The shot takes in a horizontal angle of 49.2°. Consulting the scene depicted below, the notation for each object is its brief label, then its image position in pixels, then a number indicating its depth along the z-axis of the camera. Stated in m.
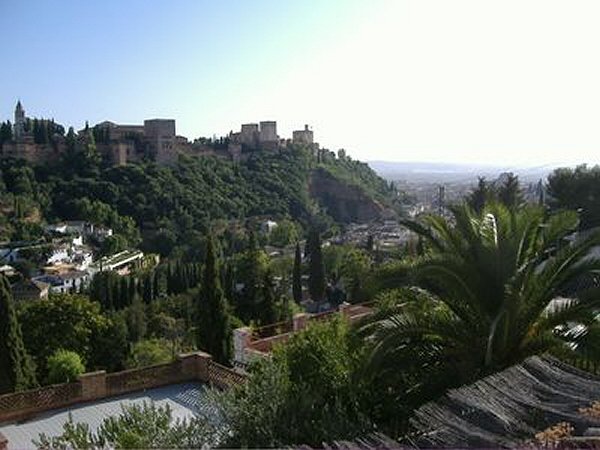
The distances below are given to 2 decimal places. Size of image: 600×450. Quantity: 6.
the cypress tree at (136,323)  31.55
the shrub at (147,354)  18.70
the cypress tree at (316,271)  38.47
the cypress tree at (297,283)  37.94
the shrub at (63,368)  12.86
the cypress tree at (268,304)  21.28
